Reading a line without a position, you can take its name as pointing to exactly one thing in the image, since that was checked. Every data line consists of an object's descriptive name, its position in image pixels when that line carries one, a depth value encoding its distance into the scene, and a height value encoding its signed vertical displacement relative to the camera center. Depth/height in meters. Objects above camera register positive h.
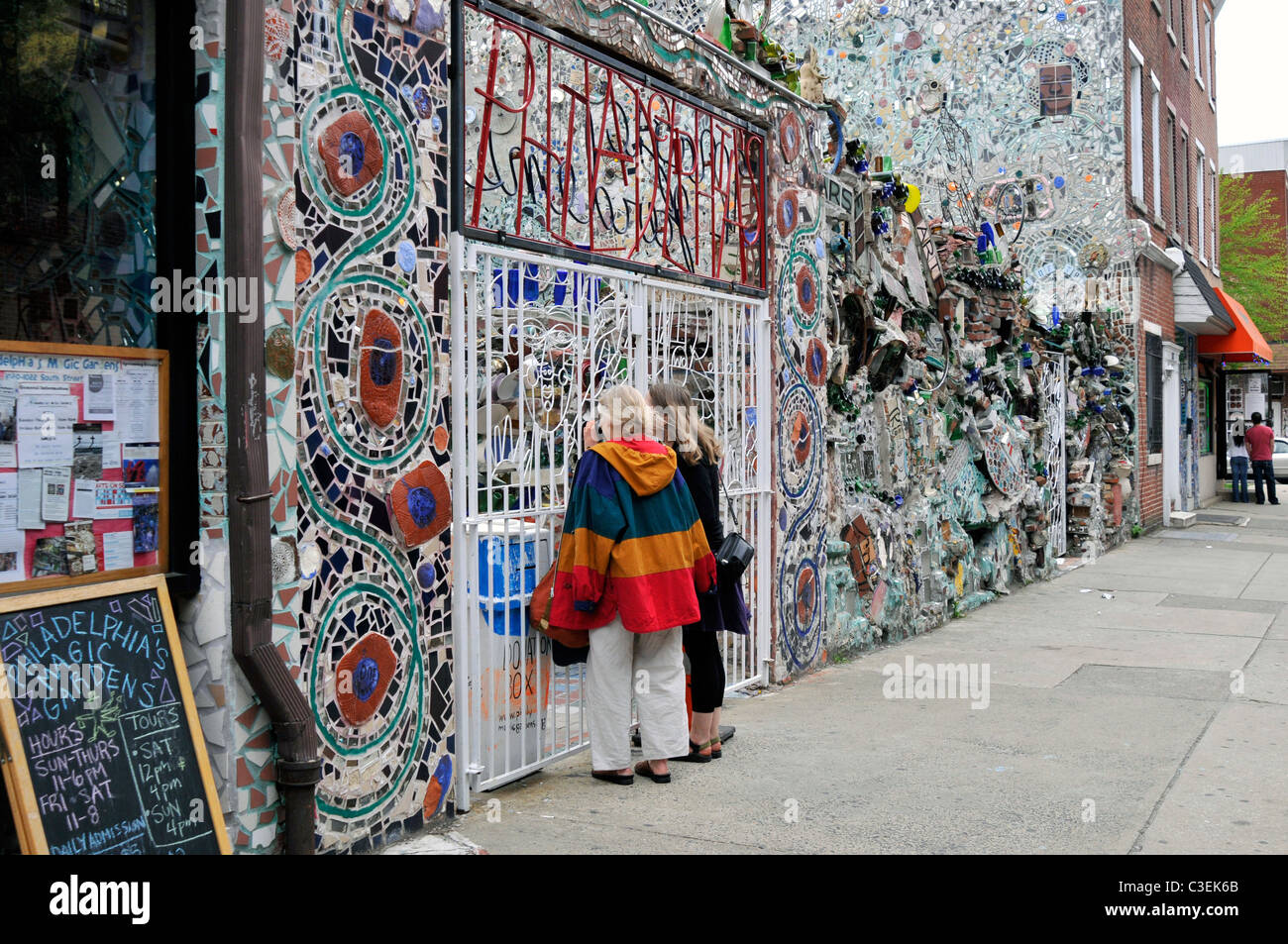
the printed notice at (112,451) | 3.56 +0.09
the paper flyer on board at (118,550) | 3.57 -0.23
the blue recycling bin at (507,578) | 5.09 -0.47
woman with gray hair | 5.11 -0.48
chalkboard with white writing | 3.13 -0.73
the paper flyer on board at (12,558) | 3.27 -0.22
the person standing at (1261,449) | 24.61 +0.42
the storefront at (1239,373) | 23.80 +2.45
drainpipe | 3.71 +0.22
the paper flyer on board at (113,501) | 3.54 -0.07
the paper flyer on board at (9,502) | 3.28 -0.07
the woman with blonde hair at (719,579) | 5.62 -0.54
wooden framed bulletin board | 3.30 +0.04
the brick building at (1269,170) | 42.25 +11.16
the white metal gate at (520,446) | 4.91 +0.14
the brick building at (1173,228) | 18.66 +4.53
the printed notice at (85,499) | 3.48 -0.06
